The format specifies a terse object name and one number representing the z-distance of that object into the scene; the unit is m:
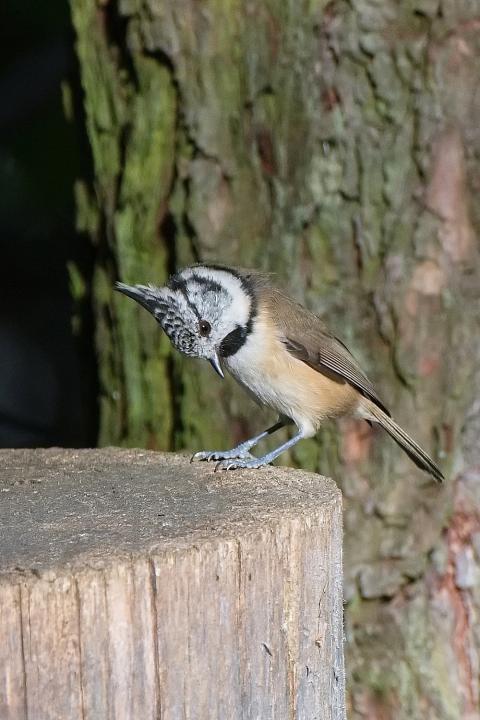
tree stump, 3.80
